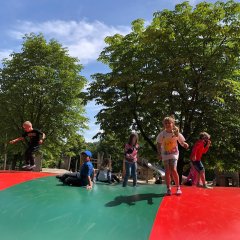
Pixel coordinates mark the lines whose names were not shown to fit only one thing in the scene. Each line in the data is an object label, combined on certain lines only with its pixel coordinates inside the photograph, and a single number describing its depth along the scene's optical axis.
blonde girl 4.58
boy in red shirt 5.97
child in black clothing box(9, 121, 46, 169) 6.95
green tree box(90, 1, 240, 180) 9.87
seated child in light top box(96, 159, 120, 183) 6.83
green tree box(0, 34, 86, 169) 14.49
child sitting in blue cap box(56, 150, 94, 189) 5.53
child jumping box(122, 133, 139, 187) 5.98
